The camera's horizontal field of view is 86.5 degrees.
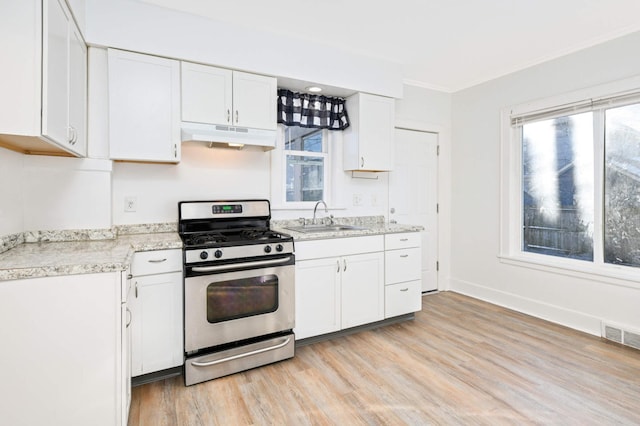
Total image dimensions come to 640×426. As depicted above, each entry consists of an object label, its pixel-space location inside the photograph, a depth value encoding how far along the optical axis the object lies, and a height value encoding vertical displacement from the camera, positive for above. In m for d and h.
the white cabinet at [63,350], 1.40 -0.58
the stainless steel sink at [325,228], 3.21 -0.12
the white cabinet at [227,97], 2.57 +0.94
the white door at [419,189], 4.00 +0.32
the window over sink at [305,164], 3.38 +0.53
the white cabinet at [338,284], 2.71 -0.58
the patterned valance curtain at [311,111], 3.17 +1.02
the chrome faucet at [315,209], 3.38 +0.07
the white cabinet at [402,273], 3.17 -0.56
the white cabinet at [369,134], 3.36 +0.83
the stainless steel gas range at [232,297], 2.21 -0.57
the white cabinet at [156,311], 2.12 -0.61
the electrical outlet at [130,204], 2.62 +0.09
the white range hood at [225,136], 2.53 +0.62
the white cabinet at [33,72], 1.42 +0.63
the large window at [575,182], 2.87 +0.32
